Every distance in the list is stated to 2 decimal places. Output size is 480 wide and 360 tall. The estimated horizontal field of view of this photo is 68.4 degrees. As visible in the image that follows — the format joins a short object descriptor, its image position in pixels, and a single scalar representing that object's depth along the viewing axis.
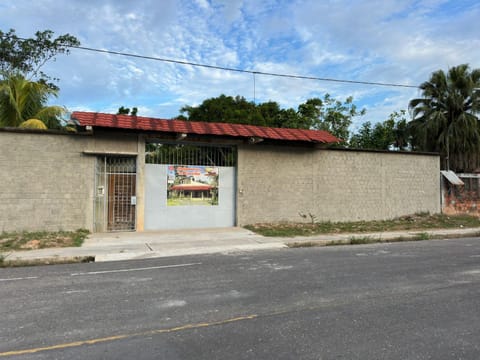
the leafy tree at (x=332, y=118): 33.25
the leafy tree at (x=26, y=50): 23.12
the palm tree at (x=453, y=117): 20.64
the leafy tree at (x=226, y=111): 35.09
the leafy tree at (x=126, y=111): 39.00
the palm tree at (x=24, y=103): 14.89
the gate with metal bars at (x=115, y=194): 13.15
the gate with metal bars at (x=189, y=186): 14.02
